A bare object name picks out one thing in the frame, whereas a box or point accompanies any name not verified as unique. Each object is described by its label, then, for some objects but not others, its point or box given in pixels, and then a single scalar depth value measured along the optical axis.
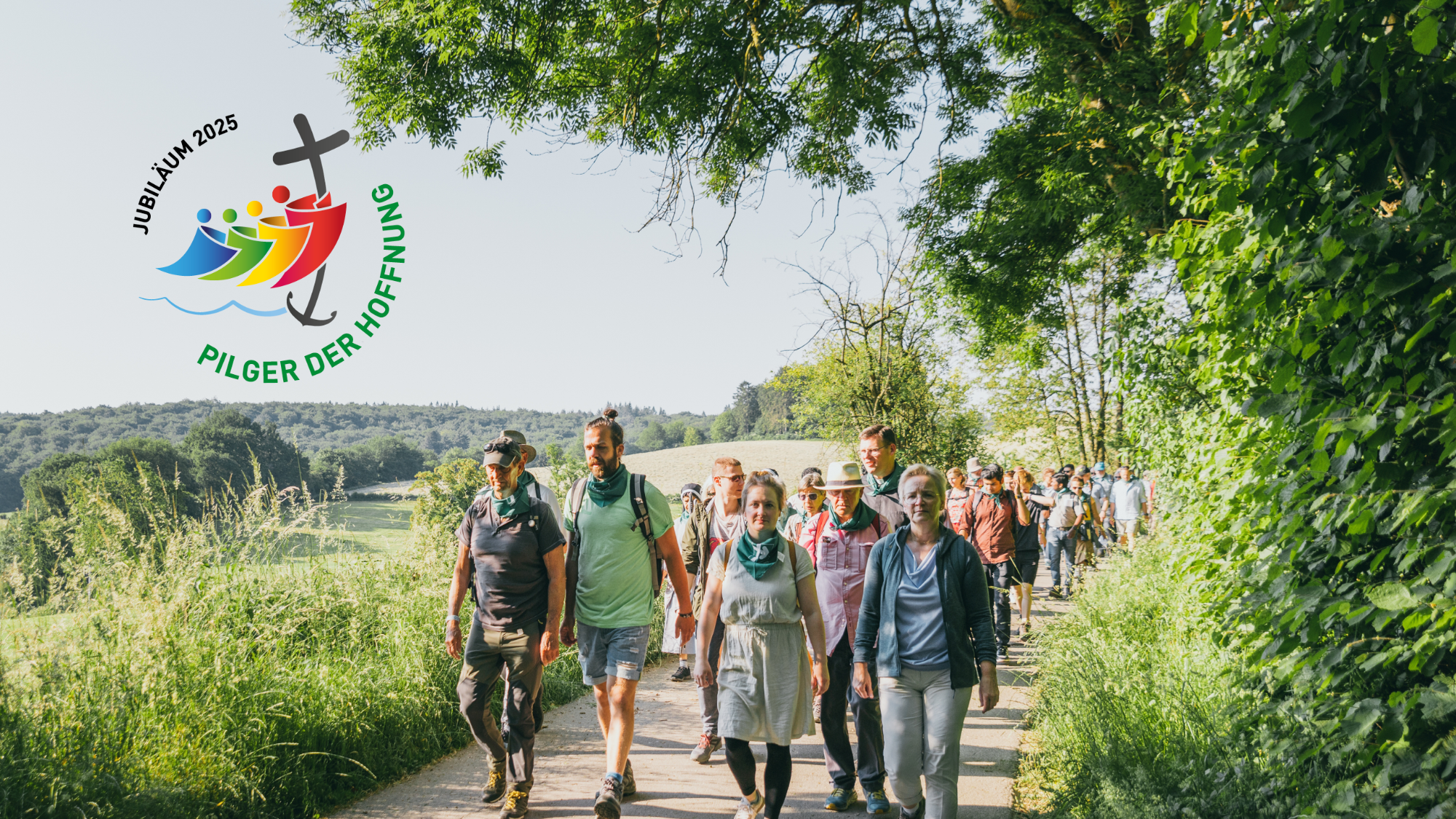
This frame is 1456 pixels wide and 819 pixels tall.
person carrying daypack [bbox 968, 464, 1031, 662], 8.20
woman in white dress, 4.19
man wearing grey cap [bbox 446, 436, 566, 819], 4.65
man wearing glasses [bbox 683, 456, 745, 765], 6.33
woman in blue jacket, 3.97
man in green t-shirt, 4.65
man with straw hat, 4.75
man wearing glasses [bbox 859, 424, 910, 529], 5.46
